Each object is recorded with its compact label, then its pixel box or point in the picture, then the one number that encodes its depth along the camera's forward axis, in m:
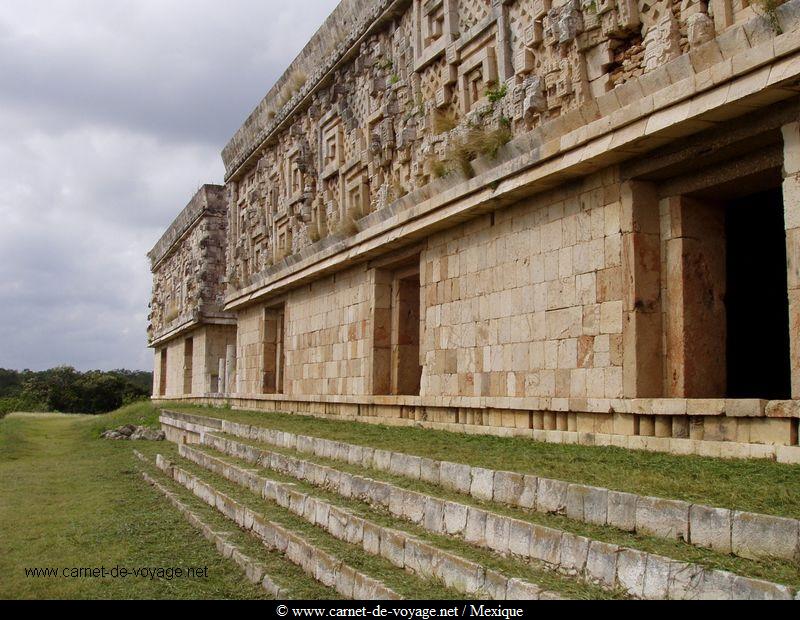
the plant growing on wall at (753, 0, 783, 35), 4.62
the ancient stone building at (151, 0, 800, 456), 5.18
